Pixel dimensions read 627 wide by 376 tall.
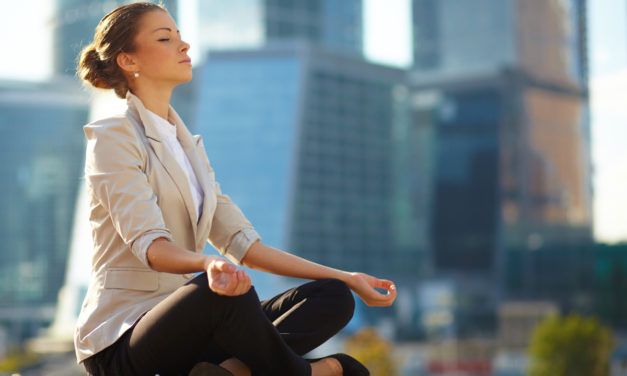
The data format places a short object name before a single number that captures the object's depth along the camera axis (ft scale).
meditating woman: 8.95
